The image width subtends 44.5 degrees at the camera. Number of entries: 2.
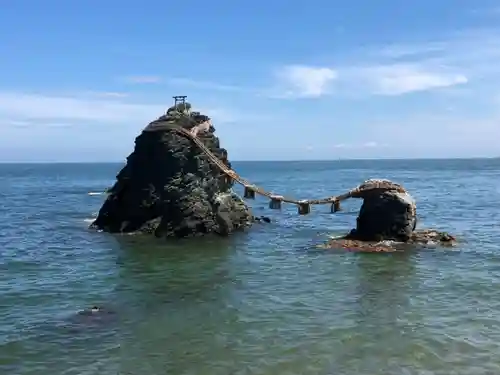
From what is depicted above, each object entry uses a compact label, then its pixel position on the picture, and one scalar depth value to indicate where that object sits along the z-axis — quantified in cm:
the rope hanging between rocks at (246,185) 3847
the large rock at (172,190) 3866
